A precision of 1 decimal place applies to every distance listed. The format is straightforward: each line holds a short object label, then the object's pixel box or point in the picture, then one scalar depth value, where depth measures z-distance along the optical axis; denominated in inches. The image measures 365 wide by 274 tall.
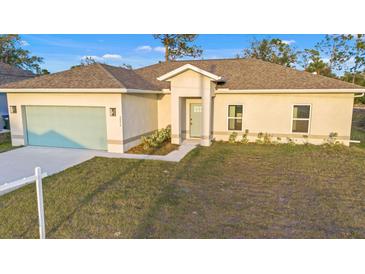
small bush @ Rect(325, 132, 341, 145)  463.2
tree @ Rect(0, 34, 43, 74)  1323.8
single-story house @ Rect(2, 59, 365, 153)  408.5
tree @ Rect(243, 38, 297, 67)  1219.2
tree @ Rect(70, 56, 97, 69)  1522.6
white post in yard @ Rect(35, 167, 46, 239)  138.6
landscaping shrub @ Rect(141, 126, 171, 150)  440.5
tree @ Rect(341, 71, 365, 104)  1290.1
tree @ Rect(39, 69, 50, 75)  1551.2
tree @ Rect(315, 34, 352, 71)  1222.9
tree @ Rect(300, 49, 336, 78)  1304.1
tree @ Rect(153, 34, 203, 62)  1053.2
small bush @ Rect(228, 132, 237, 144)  507.0
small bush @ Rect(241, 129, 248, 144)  501.7
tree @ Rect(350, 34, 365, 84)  1002.2
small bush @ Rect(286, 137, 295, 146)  479.2
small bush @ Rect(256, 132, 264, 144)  496.0
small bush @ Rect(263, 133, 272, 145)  491.5
